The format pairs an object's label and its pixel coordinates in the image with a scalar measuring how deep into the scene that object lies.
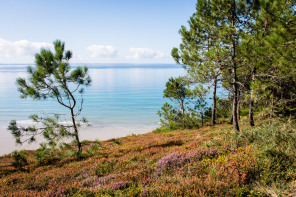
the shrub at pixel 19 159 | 9.73
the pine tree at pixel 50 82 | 9.39
